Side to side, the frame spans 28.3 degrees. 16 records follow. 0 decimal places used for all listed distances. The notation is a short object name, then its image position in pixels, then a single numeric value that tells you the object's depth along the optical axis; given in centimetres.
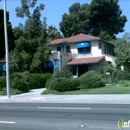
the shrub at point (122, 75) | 2898
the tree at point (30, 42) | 3581
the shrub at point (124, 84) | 2443
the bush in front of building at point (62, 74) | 2584
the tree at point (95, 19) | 5916
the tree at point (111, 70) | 2898
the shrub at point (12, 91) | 2294
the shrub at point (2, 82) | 2487
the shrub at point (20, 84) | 2404
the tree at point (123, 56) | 3067
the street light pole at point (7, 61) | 1988
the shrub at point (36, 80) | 2830
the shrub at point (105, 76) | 3142
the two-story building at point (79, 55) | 3900
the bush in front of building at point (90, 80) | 2325
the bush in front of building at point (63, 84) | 2191
